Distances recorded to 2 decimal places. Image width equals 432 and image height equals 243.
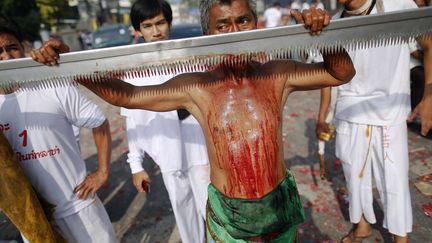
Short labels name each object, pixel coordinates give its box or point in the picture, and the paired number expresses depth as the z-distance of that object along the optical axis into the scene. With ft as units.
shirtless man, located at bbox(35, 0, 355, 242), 5.00
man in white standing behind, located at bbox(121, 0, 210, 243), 7.89
